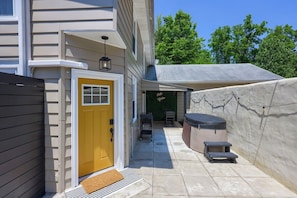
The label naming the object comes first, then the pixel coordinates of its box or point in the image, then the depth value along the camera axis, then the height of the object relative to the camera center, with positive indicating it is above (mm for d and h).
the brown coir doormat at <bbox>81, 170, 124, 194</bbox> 2413 -1661
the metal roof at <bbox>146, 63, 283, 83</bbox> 8288 +1792
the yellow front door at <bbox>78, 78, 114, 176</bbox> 2620 -570
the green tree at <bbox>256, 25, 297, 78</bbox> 15363 +5042
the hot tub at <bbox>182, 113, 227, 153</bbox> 3994 -1047
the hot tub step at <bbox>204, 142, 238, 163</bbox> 3404 -1504
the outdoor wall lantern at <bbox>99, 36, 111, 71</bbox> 2620 +758
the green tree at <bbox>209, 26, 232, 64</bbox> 19673 +8563
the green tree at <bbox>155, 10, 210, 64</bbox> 16193 +7409
